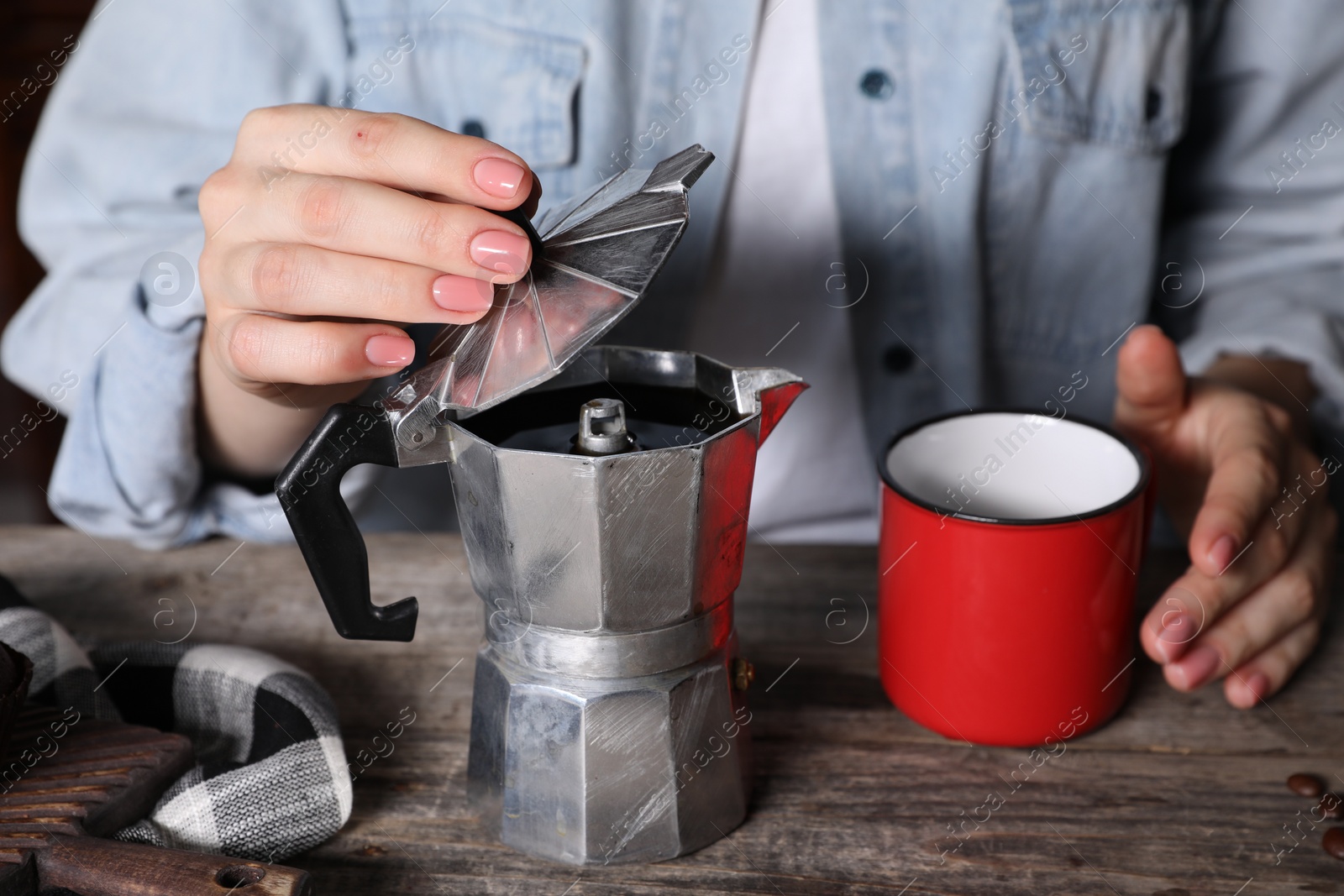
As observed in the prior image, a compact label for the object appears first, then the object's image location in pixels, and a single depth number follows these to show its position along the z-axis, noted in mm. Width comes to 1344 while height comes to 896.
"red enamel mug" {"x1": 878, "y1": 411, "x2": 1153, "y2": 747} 508
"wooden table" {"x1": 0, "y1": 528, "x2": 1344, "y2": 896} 475
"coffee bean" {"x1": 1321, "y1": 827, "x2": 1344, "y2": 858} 470
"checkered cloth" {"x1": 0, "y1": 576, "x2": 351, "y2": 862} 472
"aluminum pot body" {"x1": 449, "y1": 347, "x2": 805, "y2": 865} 426
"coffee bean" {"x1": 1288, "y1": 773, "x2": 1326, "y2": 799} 510
